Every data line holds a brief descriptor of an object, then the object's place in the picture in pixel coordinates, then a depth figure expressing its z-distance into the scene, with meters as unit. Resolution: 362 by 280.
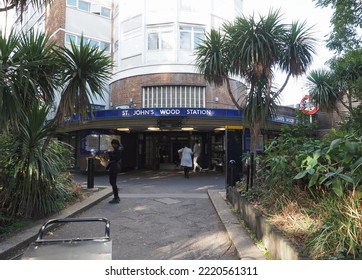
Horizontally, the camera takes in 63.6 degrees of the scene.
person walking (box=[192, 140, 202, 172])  16.21
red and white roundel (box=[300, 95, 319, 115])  15.06
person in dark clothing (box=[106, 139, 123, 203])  7.54
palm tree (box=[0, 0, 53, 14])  5.37
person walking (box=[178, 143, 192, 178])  13.26
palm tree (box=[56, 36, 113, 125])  5.96
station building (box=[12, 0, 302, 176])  16.33
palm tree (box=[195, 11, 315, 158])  8.41
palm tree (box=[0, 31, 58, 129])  4.34
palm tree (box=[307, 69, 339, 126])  13.98
